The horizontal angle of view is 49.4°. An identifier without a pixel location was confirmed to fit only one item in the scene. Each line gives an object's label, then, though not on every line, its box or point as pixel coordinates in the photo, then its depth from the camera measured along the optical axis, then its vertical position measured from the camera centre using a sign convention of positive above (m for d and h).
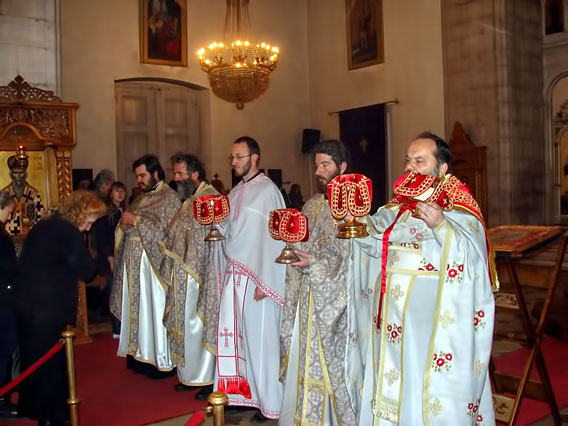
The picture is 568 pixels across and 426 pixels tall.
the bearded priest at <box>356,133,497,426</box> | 2.77 -0.44
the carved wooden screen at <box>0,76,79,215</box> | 7.39 +1.10
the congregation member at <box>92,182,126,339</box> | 7.13 -0.24
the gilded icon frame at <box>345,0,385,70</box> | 11.96 +3.59
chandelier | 10.17 +2.40
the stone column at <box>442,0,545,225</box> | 9.86 +1.94
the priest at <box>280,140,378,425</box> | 3.39 -0.62
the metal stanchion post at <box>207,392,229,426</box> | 2.08 -0.64
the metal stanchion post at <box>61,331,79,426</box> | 3.25 -0.87
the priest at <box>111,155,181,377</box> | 5.26 -0.46
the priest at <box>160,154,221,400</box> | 4.71 -0.57
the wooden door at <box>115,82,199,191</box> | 12.02 +1.91
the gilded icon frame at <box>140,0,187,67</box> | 11.62 +3.56
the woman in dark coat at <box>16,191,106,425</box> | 3.54 -0.42
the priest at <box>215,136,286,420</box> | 4.12 -0.68
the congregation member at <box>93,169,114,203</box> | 8.05 +0.47
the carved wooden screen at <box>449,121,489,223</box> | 10.05 +0.79
